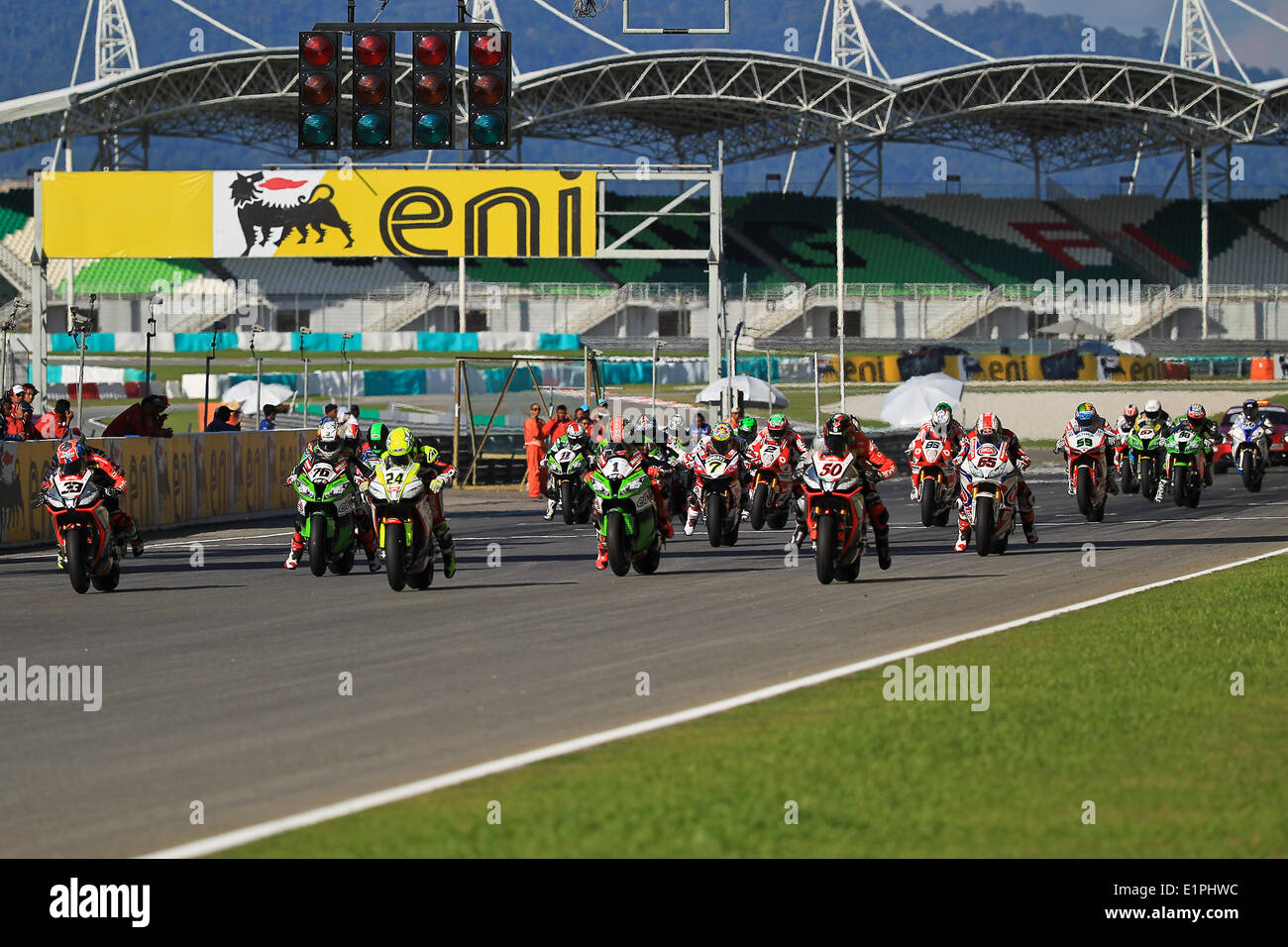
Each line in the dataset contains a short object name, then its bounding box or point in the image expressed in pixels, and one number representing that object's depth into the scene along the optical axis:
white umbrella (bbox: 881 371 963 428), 40.94
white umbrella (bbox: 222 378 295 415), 40.41
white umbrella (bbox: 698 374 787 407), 35.12
